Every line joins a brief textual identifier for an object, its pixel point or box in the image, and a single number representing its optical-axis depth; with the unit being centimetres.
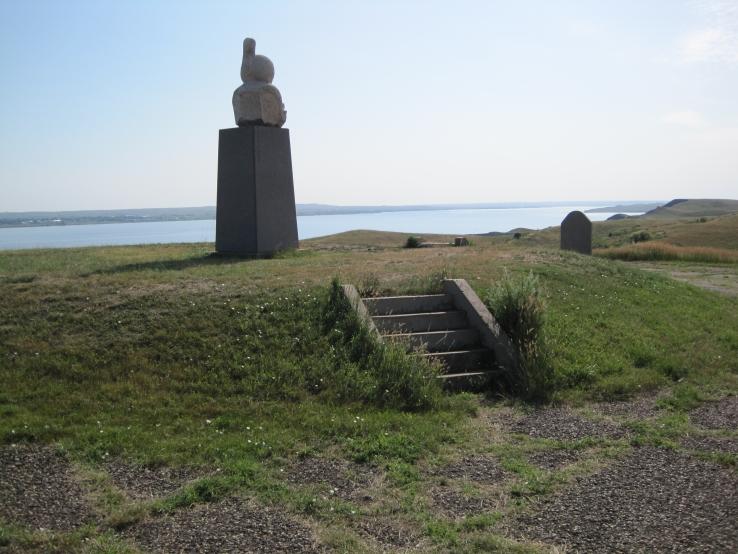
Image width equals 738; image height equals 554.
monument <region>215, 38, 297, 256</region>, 1498
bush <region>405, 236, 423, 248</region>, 2229
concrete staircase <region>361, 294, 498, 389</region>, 901
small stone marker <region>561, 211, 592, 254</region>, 2116
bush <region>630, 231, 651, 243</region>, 3794
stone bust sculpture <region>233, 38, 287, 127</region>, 1527
